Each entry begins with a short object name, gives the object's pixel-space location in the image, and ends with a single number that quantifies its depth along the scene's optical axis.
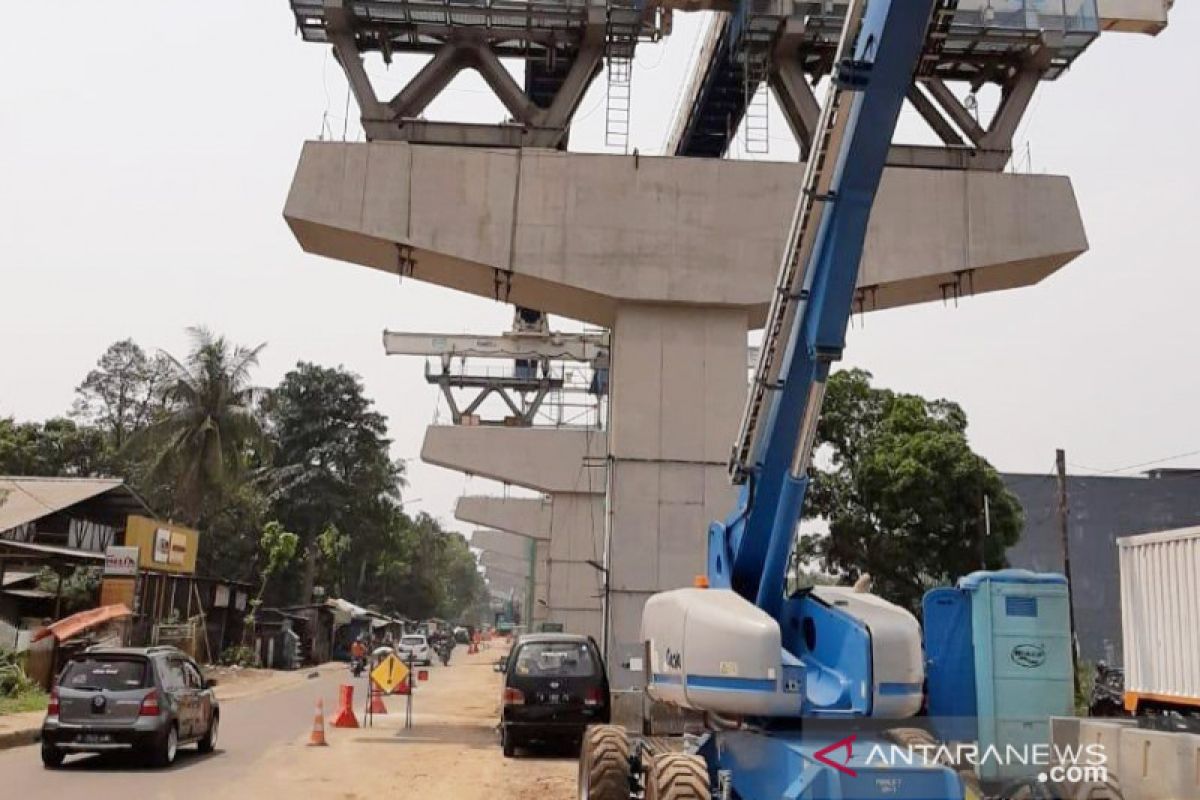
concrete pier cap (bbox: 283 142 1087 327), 17.42
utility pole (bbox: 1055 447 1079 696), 31.86
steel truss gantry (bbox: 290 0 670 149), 18.56
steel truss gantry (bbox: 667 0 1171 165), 19.28
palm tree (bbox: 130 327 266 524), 46.44
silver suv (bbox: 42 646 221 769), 15.05
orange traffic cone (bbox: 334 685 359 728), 22.08
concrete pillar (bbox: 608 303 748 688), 17.41
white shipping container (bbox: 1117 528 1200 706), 12.03
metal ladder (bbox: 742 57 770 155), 19.48
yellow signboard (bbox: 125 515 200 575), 34.78
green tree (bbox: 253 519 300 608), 58.44
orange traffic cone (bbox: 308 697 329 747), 18.80
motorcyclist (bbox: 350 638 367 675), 44.18
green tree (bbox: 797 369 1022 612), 35.50
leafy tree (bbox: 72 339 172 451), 75.31
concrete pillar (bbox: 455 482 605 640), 43.19
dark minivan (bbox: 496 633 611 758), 17.02
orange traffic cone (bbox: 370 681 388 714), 24.75
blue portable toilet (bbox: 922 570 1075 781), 11.73
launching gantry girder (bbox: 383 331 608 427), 39.66
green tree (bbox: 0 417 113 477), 65.06
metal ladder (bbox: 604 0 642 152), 18.50
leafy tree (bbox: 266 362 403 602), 71.06
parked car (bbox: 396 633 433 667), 51.12
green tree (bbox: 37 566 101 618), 32.50
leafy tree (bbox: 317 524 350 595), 67.00
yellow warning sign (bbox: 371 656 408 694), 20.84
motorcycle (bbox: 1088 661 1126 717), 19.38
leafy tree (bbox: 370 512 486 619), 92.44
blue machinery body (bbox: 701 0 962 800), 8.41
